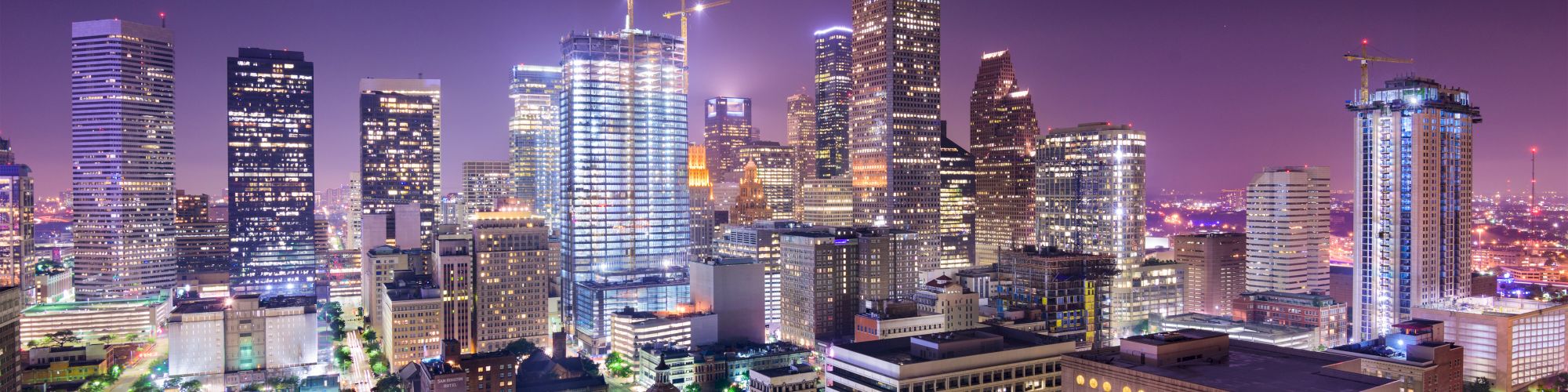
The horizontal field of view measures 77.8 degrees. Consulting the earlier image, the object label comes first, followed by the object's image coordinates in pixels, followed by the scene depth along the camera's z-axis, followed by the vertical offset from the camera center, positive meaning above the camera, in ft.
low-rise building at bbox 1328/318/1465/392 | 331.57 -60.39
